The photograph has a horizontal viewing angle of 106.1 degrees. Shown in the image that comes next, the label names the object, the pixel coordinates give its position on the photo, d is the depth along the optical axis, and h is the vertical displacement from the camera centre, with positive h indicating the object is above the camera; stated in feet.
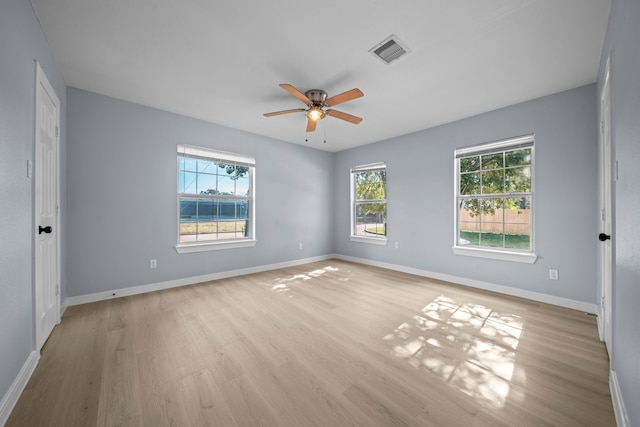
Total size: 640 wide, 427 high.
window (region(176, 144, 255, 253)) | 12.50 +0.77
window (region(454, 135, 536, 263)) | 10.69 +0.65
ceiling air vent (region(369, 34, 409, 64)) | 6.84 +4.89
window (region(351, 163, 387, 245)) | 16.42 +0.70
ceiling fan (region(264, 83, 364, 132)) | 8.50 +4.04
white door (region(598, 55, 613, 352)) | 6.26 +0.01
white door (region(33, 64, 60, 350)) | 6.23 +0.09
